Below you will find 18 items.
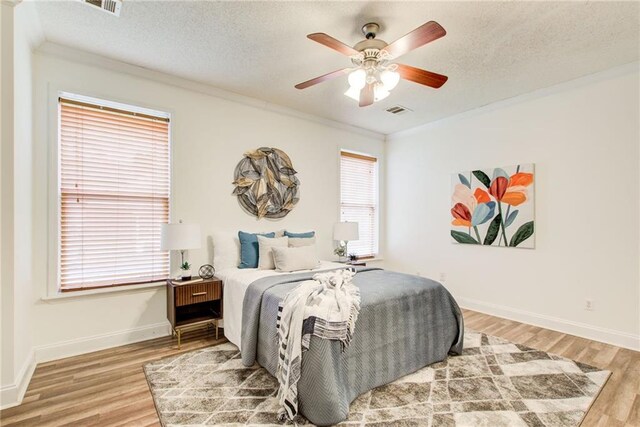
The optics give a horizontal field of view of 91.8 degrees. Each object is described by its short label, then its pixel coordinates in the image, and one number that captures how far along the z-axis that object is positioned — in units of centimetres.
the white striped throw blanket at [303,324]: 191
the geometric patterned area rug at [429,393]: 193
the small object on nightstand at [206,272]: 332
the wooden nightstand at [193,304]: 297
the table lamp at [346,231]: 443
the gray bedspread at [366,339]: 188
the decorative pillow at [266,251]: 347
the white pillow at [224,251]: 350
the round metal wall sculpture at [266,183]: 385
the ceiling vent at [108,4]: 218
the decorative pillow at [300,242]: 381
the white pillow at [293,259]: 336
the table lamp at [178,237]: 294
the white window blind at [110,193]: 286
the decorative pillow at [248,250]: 352
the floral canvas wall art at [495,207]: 374
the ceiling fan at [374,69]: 210
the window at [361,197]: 505
